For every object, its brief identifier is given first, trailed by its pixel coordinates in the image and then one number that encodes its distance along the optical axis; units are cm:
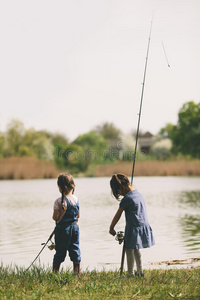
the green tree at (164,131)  10081
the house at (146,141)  9100
